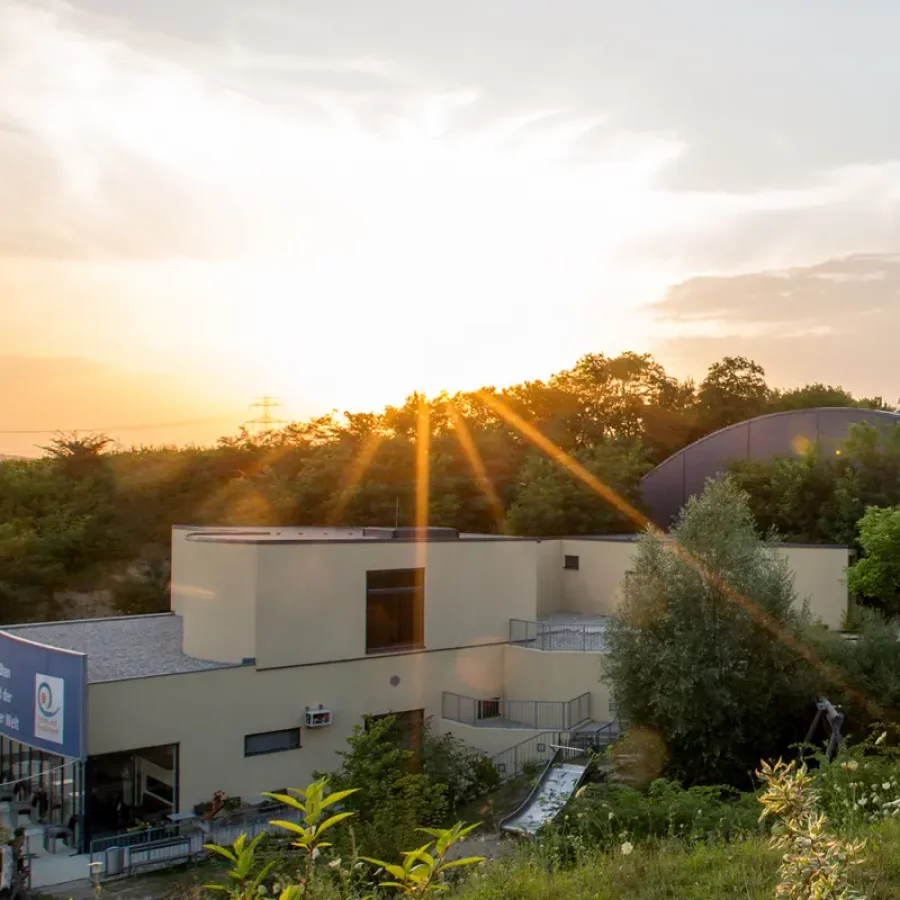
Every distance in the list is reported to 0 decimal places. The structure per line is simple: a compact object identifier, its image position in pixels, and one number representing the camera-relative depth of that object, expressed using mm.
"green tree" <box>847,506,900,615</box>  22078
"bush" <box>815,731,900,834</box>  7426
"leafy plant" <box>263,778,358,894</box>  3258
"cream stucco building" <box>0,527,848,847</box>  17500
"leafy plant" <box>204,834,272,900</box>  3139
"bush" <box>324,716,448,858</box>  11805
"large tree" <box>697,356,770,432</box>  56469
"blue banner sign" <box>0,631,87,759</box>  16578
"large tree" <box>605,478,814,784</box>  16516
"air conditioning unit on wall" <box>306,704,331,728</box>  20094
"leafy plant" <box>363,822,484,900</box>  3195
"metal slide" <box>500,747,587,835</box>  15664
